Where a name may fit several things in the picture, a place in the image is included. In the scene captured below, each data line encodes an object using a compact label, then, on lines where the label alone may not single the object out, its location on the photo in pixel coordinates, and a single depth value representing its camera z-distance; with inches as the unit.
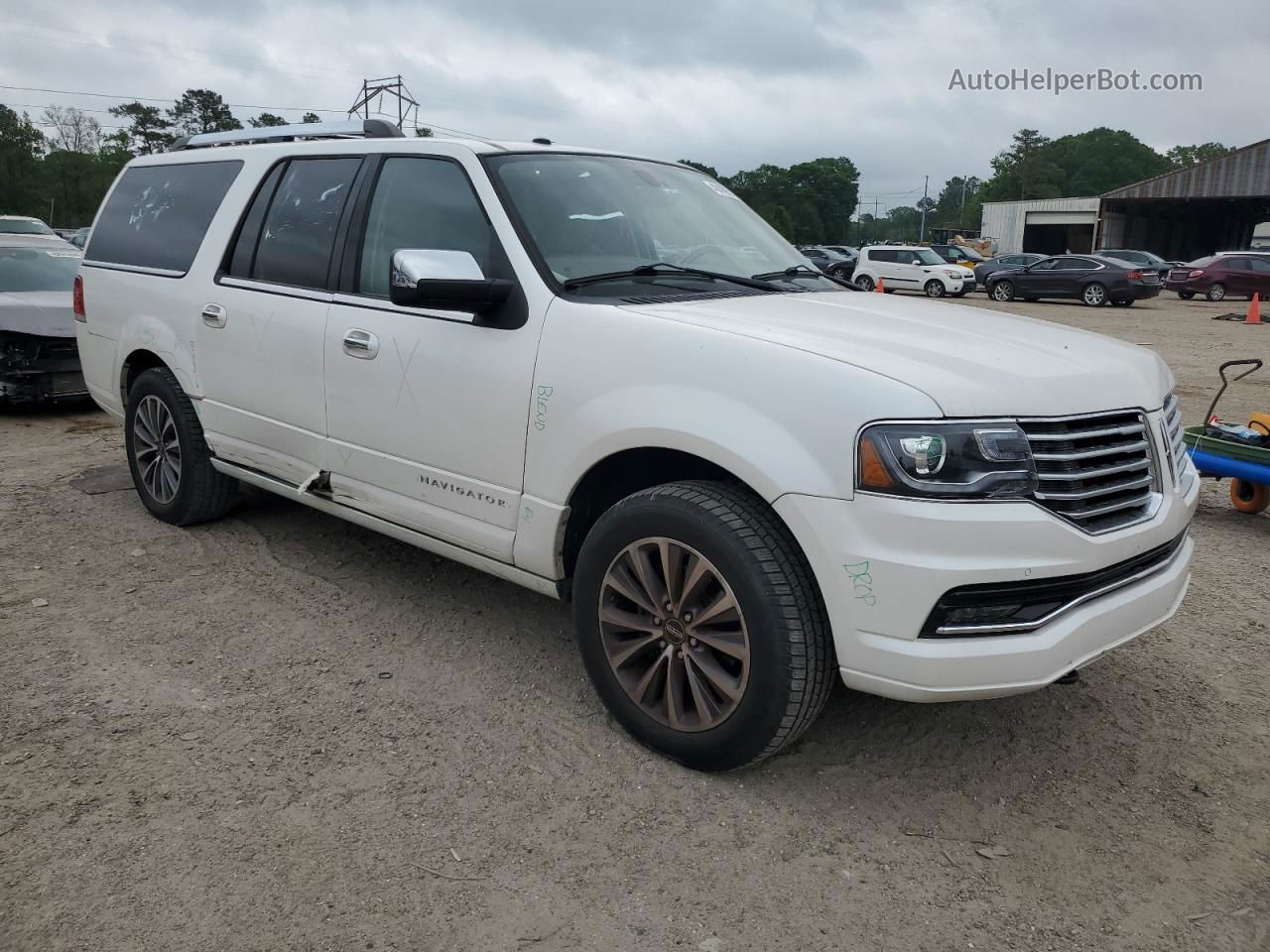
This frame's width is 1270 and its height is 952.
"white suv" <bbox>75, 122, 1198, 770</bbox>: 99.9
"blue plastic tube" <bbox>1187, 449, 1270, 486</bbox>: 213.9
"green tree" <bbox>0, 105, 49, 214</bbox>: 2571.4
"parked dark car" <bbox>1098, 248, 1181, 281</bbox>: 1323.8
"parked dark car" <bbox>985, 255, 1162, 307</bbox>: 1038.5
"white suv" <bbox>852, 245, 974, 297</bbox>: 1133.7
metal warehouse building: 1822.1
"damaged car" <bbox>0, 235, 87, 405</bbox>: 313.7
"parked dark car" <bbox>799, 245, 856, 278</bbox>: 1416.1
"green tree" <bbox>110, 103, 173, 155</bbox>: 3102.9
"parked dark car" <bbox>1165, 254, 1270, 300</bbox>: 1075.9
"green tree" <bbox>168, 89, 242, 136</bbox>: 3088.1
